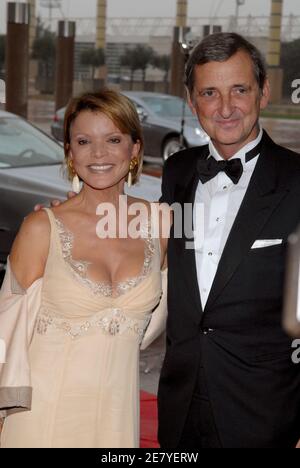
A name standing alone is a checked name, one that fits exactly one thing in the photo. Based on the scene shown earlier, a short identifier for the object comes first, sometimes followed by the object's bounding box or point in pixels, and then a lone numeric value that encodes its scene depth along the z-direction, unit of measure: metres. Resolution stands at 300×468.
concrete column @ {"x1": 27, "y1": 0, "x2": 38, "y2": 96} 9.63
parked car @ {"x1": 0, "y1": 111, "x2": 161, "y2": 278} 7.04
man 2.16
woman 2.16
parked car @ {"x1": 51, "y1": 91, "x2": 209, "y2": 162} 11.75
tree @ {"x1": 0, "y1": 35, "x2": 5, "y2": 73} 8.38
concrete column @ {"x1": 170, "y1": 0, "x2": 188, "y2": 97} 10.27
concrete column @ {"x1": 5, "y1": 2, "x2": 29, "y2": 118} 8.21
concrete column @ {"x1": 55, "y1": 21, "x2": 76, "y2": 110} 9.80
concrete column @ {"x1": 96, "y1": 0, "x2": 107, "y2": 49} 10.28
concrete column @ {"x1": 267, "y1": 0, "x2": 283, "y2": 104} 9.55
